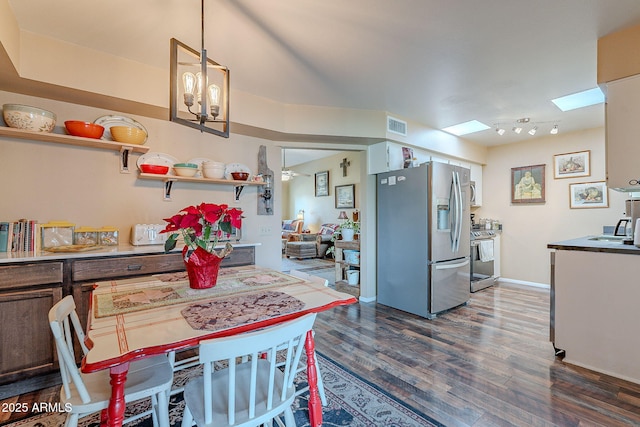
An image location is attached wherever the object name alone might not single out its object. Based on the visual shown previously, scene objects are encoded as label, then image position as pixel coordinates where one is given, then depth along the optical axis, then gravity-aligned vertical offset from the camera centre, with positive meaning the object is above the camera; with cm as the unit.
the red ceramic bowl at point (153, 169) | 264 +42
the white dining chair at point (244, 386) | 94 -74
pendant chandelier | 149 +71
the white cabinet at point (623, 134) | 203 +60
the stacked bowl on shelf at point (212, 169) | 294 +47
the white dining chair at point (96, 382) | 113 -76
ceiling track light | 399 +133
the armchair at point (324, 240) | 745 -66
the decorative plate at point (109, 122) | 253 +83
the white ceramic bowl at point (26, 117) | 206 +71
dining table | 96 -43
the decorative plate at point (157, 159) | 274 +54
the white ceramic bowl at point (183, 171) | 276 +42
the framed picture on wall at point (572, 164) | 441 +82
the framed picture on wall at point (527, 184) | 488 +56
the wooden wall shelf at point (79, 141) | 212 +59
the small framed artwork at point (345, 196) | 725 +48
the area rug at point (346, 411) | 167 -121
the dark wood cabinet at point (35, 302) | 186 -60
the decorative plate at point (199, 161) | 300 +56
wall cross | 741 +131
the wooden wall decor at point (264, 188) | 352 +33
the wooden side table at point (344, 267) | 461 -89
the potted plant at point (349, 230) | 486 -26
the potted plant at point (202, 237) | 152 -12
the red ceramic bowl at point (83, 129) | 225 +68
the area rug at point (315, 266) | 561 -116
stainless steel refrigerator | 336 -29
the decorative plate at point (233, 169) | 318 +52
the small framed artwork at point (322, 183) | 809 +90
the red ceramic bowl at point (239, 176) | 305 +42
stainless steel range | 451 -72
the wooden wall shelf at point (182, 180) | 270 +35
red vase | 156 -29
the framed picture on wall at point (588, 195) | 425 +32
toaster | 256 -19
